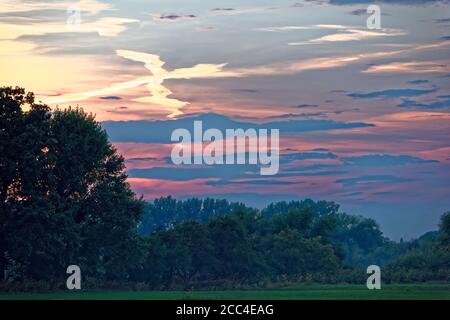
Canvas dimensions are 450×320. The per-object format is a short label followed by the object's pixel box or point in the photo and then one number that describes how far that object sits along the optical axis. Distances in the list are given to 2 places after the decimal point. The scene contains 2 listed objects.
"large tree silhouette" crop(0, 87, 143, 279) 71.31
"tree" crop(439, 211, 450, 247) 95.02
